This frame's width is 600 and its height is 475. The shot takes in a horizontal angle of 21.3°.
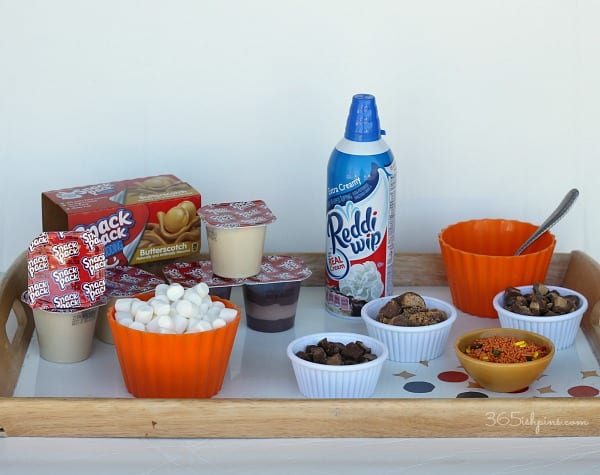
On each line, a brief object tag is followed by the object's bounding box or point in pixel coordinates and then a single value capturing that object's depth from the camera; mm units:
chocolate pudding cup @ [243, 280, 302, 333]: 1507
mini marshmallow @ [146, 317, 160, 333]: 1355
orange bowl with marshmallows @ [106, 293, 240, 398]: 1348
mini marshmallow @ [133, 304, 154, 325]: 1361
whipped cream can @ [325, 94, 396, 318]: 1504
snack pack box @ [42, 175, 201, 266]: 1483
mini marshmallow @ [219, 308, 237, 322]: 1381
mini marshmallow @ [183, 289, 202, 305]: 1382
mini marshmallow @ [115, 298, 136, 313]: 1386
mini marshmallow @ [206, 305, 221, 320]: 1378
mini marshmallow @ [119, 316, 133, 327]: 1359
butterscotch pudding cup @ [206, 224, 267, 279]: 1469
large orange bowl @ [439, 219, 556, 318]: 1537
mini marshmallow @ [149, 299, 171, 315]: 1365
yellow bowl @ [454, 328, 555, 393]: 1375
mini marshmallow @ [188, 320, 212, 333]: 1350
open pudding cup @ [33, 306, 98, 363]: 1437
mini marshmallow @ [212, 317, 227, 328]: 1361
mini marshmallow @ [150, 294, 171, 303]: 1382
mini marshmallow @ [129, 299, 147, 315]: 1375
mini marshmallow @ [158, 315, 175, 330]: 1351
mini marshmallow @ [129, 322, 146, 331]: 1352
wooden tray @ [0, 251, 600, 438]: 1313
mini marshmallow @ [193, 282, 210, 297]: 1397
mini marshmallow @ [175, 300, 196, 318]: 1364
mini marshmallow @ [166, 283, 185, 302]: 1385
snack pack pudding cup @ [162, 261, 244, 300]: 1489
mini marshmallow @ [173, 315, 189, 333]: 1355
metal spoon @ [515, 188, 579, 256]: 1566
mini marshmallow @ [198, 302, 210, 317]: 1377
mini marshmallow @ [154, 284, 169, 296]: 1403
